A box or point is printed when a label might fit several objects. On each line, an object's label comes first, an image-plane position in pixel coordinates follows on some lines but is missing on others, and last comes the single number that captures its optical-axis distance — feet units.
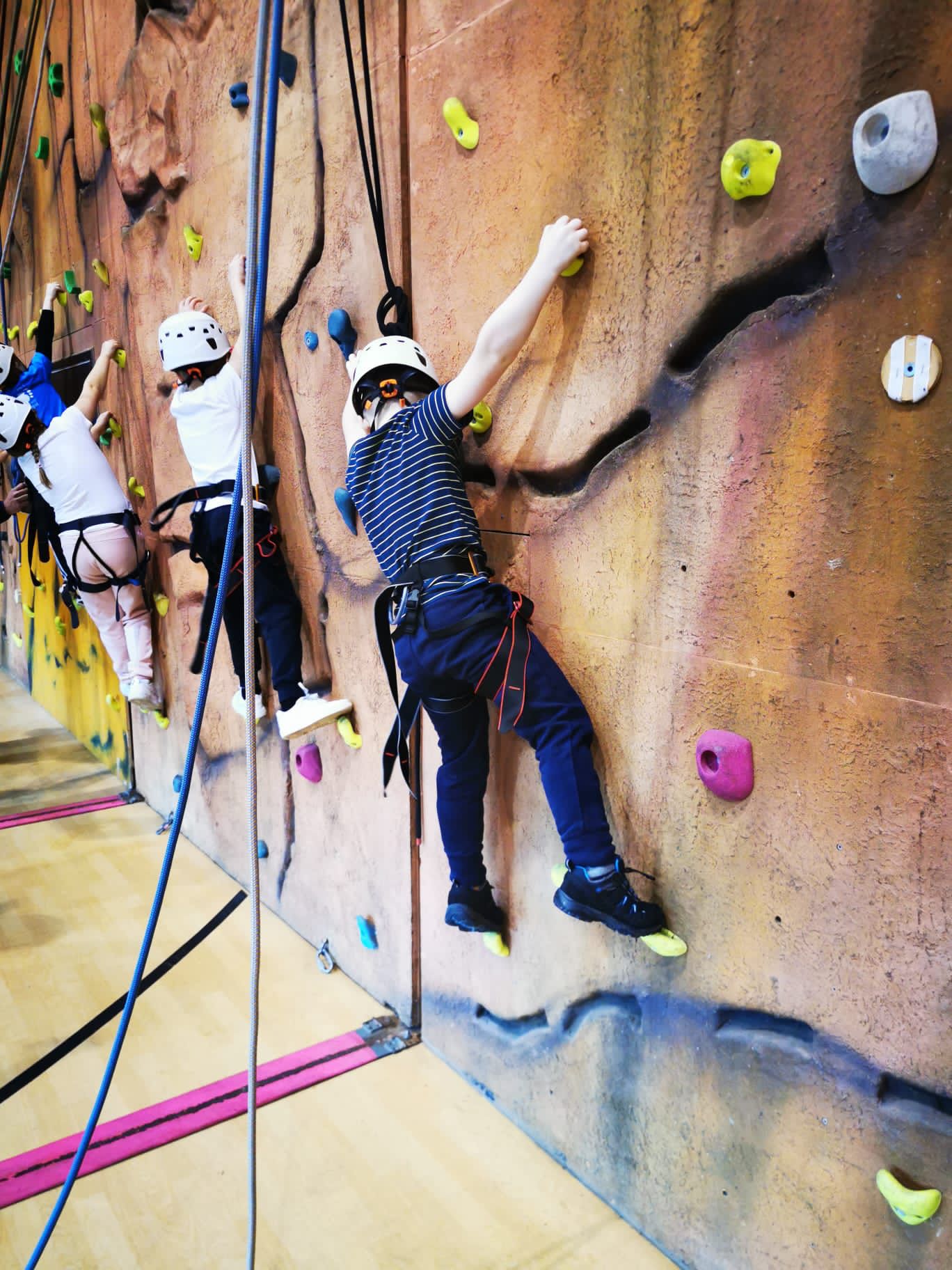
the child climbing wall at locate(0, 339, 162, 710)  10.31
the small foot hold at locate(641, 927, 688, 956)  4.57
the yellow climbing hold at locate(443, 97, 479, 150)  5.20
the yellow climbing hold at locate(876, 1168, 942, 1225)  3.55
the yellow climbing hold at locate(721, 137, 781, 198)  3.66
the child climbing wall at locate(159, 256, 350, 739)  7.75
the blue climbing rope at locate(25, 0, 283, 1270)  3.89
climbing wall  3.51
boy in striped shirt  4.65
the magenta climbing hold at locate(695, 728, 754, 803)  4.17
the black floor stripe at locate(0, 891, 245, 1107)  6.63
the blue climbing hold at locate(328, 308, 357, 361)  6.44
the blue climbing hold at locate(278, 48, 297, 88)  6.85
